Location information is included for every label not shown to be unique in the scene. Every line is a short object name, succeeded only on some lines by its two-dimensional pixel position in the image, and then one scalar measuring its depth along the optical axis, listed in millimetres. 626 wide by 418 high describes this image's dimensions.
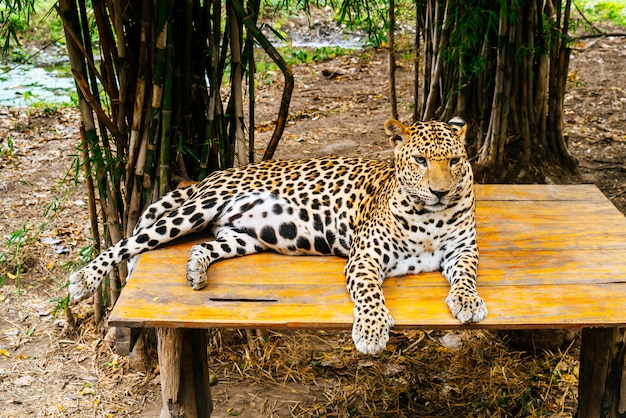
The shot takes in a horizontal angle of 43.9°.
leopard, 3533
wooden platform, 3336
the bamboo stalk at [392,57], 6293
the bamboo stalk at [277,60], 4266
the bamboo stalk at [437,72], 5560
